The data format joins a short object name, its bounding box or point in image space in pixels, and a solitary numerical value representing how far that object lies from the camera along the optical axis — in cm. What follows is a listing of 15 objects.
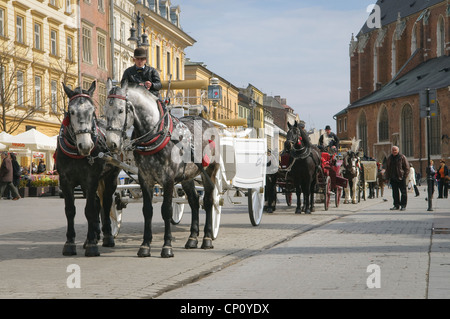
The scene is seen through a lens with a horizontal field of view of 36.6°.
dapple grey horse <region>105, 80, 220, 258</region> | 804
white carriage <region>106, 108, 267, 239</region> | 1055
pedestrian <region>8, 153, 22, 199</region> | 2618
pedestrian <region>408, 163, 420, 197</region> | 3050
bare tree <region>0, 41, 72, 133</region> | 3151
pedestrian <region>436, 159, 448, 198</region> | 2859
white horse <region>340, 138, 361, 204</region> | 2280
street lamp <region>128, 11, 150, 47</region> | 2510
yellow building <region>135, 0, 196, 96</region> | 5453
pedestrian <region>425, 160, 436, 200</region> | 1985
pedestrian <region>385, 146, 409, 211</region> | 1964
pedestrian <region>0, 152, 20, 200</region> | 2503
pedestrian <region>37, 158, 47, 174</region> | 3275
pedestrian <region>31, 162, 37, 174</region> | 3300
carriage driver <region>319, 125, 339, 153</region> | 2125
